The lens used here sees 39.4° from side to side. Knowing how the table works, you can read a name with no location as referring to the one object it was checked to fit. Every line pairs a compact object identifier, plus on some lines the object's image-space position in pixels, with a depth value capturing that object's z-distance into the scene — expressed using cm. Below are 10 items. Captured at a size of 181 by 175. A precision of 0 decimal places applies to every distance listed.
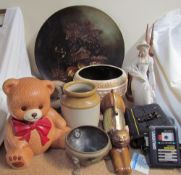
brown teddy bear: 59
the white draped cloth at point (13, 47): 86
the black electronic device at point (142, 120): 68
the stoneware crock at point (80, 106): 67
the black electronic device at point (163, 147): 61
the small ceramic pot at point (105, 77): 80
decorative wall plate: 93
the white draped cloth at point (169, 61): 77
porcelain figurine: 81
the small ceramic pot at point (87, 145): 58
